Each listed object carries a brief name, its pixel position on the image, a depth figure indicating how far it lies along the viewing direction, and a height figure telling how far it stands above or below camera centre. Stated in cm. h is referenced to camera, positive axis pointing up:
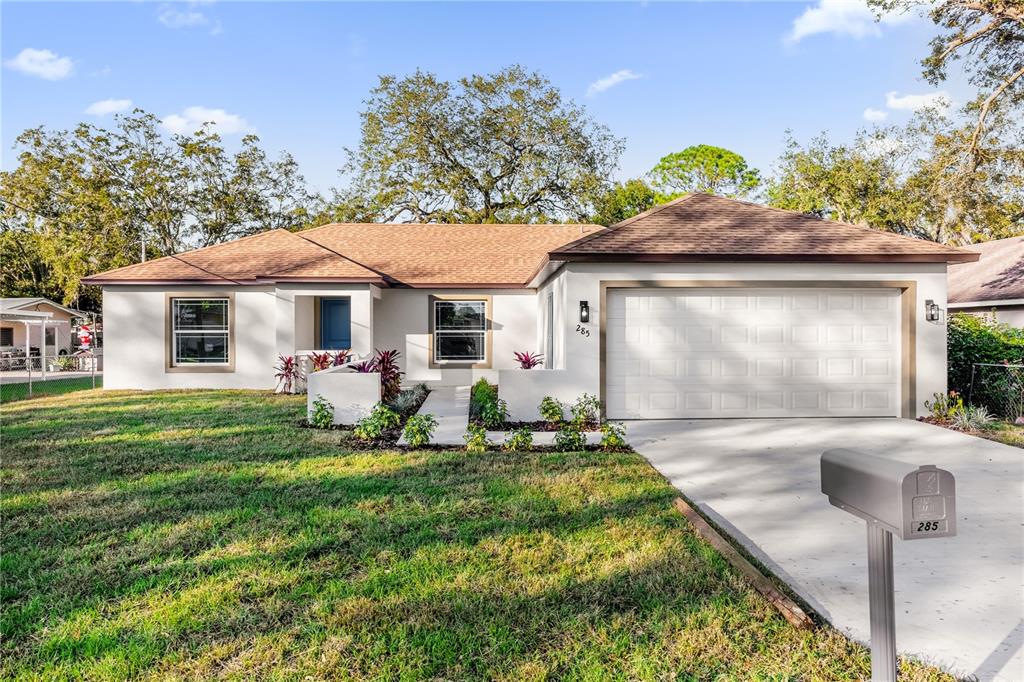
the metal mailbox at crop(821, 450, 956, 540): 176 -51
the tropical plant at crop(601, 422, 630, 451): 736 -131
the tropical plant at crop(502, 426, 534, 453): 738 -136
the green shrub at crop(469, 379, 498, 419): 981 -105
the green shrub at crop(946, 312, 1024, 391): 1038 -21
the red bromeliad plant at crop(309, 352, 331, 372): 1320 -55
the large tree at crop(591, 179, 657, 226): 2756 +720
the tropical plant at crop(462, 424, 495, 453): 730 -134
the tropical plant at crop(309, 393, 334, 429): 885 -120
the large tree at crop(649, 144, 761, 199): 3981 +1174
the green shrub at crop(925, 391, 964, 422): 917 -114
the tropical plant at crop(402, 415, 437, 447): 748 -124
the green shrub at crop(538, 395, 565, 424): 919 -118
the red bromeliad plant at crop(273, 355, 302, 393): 1339 -86
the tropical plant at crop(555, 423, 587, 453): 738 -134
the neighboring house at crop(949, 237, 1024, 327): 1461 +158
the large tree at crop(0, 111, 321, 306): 2808 +751
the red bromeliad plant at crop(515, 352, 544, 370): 1235 -49
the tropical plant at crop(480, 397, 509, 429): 892 -120
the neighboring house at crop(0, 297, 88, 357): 2577 +43
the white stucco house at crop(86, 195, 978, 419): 938 +33
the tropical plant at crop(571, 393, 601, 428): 914 -113
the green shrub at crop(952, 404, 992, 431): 862 -127
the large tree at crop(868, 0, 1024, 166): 1266 +682
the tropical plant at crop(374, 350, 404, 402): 1064 -72
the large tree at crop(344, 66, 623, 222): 2720 +903
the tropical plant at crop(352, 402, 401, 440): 785 -122
